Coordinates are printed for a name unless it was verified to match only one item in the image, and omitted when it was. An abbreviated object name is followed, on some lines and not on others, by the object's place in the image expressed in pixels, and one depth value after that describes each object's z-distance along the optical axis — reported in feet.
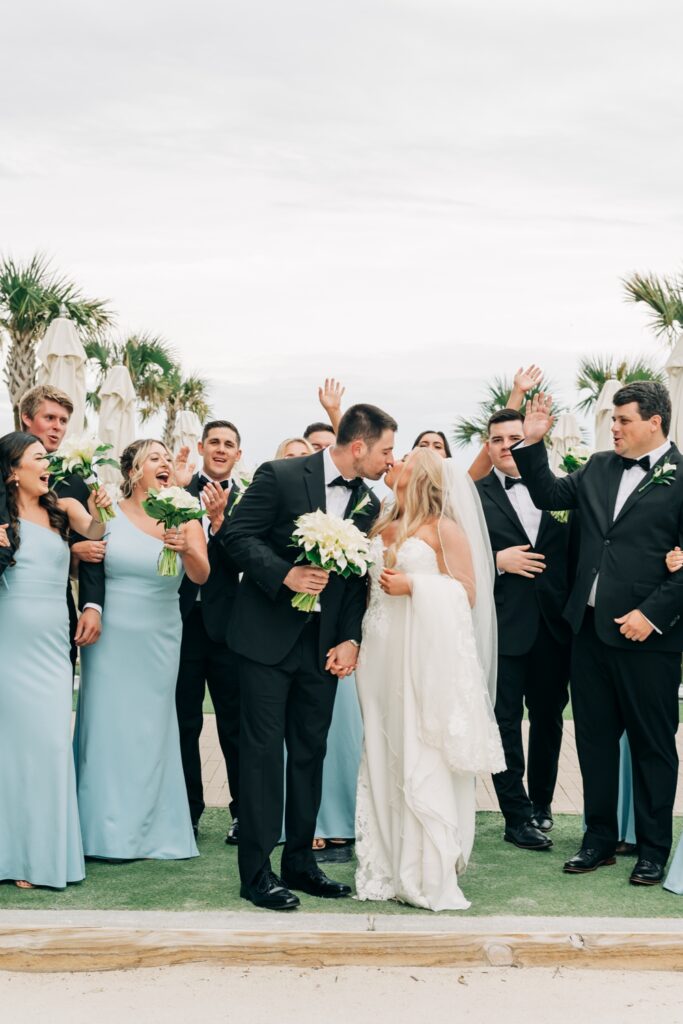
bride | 16.65
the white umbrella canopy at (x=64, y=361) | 43.52
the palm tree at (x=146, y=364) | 102.47
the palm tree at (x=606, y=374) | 102.37
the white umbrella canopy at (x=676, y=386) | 41.11
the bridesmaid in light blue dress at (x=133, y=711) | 19.13
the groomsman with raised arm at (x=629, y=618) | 18.21
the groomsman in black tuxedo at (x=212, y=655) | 20.15
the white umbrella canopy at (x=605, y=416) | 58.18
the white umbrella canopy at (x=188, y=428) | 63.82
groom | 16.46
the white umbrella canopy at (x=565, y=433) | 74.18
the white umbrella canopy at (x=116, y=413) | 51.88
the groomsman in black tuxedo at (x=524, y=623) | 20.27
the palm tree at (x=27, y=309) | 76.89
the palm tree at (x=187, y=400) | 115.34
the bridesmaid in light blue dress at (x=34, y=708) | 17.51
